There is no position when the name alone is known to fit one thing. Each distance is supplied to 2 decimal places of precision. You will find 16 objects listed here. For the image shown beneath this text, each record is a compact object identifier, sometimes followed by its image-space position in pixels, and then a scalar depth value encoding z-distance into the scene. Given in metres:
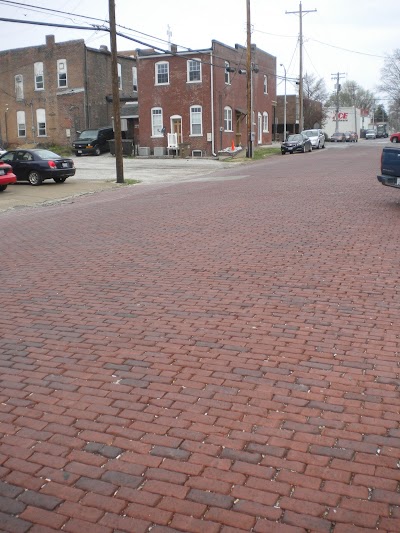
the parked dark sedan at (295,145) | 45.12
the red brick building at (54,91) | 50.72
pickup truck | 14.02
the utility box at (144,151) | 46.03
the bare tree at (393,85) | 98.86
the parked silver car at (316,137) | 50.47
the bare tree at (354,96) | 148.00
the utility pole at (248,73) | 37.34
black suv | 46.00
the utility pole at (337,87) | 89.22
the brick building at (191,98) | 43.84
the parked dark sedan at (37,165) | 24.64
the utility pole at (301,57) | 55.83
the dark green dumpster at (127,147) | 45.38
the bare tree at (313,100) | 76.44
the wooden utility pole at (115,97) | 23.88
